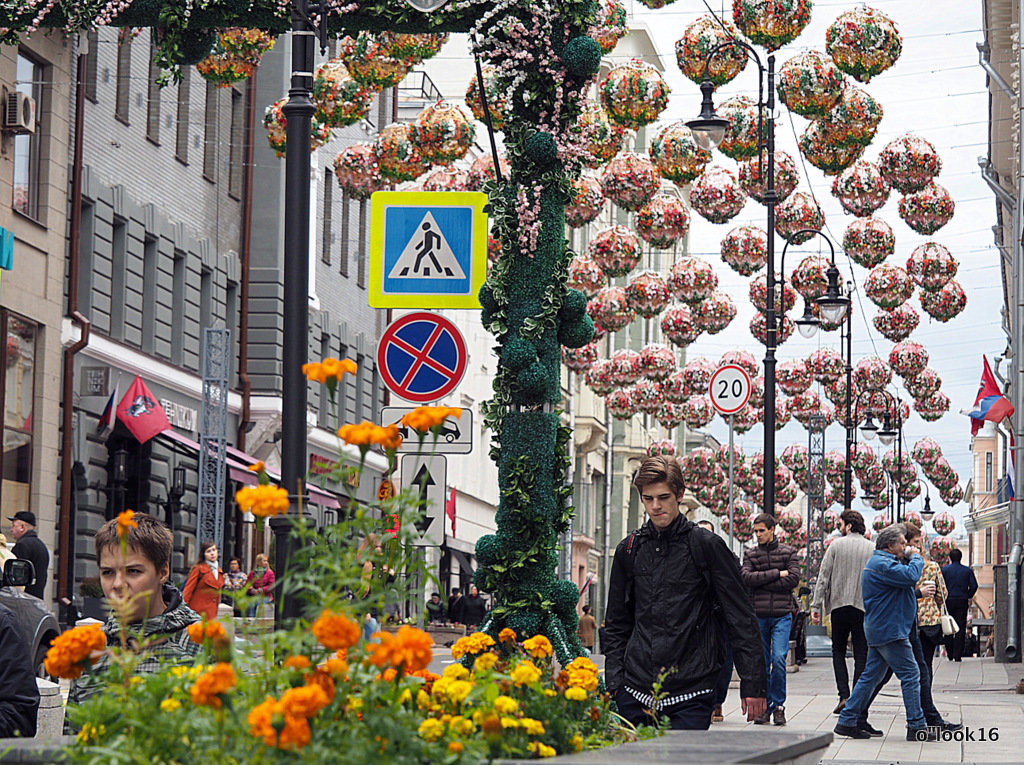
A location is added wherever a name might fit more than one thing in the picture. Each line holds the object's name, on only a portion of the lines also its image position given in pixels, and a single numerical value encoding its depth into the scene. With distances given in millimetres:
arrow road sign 12695
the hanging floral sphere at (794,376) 40562
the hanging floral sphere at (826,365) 39500
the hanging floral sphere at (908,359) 38344
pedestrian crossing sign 12500
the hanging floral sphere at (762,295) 32656
